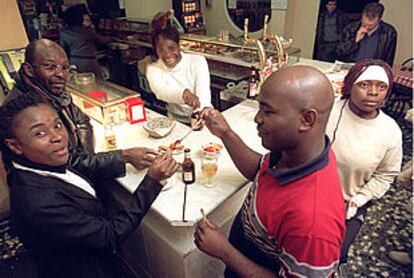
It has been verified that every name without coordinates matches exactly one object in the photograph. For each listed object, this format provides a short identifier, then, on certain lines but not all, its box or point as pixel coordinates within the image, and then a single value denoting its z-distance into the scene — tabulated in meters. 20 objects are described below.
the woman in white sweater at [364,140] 1.68
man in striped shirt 0.95
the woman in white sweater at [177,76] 2.53
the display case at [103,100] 2.43
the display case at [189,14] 7.11
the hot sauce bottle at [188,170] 1.66
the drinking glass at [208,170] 1.70
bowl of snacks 1.86
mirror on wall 6.89
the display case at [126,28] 5.18
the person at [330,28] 5.48
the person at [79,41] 3.94
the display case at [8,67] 2.42
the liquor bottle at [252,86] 2.82
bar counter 1.56
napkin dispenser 2.46
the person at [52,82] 1.79
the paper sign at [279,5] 5.88
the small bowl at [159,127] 2.19
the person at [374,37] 3.82
